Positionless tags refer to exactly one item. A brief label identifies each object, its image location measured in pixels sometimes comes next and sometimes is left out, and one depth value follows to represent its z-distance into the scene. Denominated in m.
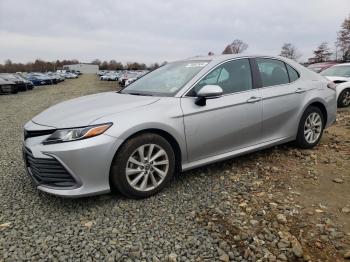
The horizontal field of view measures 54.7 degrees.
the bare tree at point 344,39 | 53.50
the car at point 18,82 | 24.58
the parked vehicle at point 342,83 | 9.83
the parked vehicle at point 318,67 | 14.47
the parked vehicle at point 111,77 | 47.67
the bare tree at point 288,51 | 70.25
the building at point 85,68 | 129.00
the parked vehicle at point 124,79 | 26.05
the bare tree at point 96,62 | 147.12
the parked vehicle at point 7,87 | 22.35
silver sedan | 3.22
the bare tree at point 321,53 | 70.44
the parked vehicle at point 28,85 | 27.44
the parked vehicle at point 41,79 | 39.00
